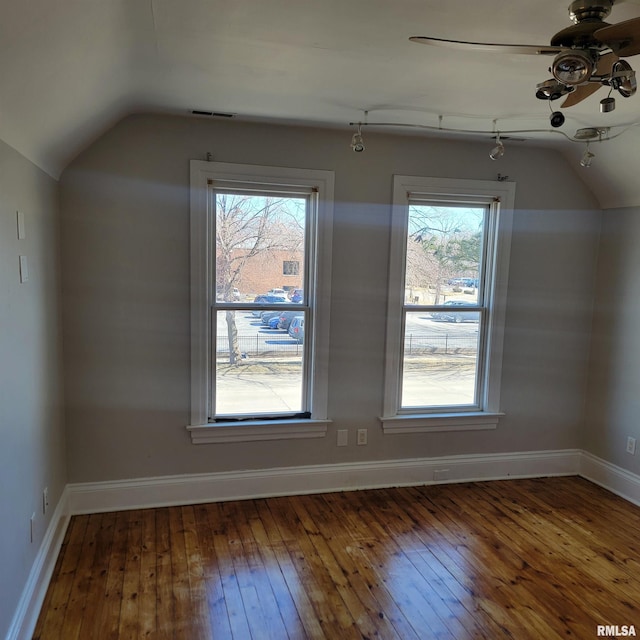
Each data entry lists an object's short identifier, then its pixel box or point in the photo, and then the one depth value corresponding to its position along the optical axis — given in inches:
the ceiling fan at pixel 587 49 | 57.1
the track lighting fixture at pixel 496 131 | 115.6
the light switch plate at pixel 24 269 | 86.7
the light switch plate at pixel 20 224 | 84.1
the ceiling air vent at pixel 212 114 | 119.9
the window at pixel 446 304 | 144.6
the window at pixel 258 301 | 130.6
